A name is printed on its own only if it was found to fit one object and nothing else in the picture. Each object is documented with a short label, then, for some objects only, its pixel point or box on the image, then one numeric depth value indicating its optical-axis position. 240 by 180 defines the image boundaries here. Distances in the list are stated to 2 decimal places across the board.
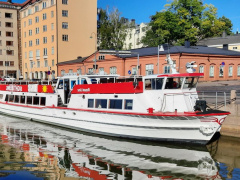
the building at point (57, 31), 61.91
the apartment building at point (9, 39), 76.81
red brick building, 39.41
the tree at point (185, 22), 54.52
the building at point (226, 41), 69.06
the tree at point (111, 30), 68.12
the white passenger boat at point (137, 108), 15.63
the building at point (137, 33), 92.31
